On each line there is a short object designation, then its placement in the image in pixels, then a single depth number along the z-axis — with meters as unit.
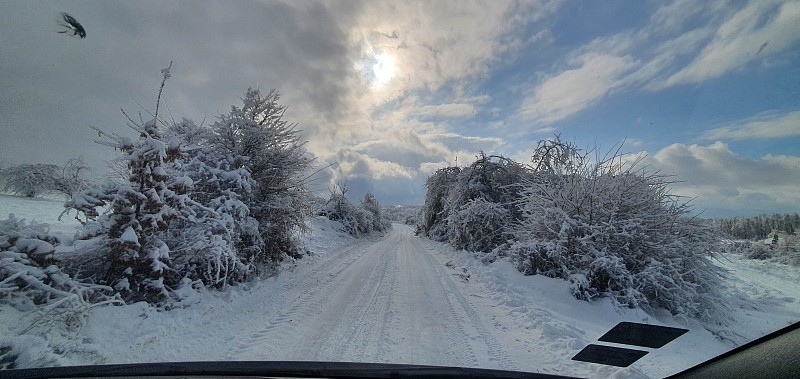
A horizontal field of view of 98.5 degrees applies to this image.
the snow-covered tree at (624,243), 7.63
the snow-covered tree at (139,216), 5.71
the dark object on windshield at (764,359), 1.67
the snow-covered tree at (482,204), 16.39
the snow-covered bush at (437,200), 25.53
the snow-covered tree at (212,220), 7.04
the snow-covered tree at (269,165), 9.88
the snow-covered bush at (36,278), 4.47
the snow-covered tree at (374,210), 42.63
